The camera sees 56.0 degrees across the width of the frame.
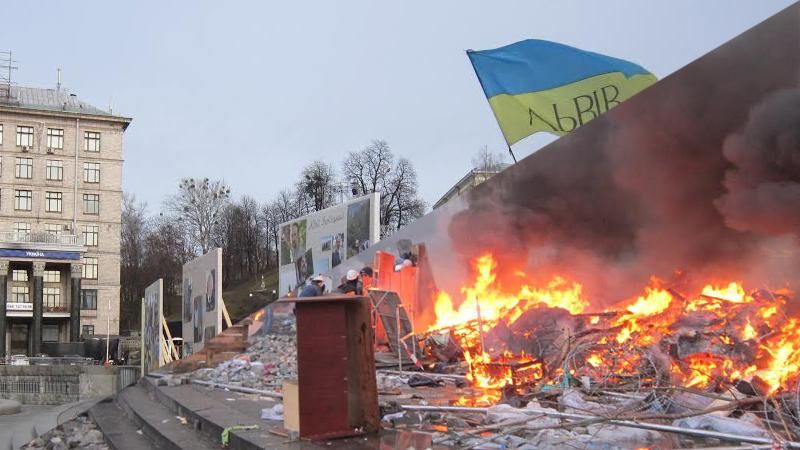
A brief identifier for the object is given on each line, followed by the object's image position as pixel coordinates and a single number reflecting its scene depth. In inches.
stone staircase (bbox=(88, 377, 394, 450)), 221.6
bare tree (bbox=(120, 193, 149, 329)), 2647.6
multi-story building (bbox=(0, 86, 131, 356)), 2121.1
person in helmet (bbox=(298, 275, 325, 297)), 449.7
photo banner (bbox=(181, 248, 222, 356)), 583.2
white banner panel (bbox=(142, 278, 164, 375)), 695.7
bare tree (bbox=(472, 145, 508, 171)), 1825.8
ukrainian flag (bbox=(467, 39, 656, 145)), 557.0
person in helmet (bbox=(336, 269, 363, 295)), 537.6
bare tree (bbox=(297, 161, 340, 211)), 1959.9
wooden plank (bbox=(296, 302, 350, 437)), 209.9
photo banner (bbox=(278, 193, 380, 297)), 594.9
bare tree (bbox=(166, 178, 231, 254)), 2566.4
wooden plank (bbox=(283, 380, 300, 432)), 215.3
